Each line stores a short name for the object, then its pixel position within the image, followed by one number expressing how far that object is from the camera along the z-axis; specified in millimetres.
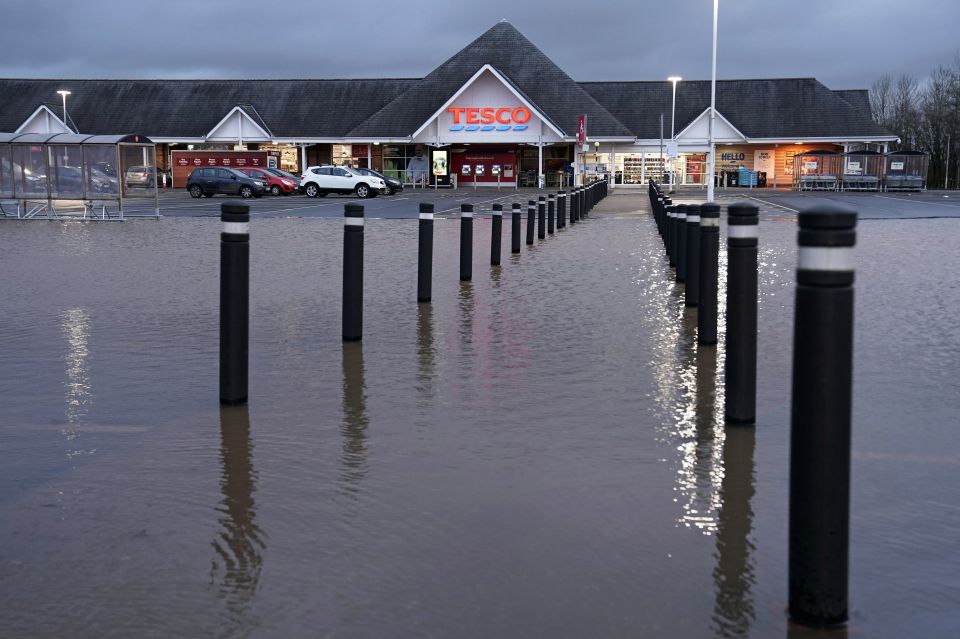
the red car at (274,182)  53062
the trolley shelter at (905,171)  63188
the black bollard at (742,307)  5762
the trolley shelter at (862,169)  63625
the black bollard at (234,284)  6027
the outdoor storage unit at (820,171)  64088
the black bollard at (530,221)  19469
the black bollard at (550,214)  22484
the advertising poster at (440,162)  67625
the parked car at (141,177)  32188
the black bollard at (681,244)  12859
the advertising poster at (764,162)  71938
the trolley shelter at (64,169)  30406
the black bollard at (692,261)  10461
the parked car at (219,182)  50500
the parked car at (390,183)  54156
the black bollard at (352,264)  8289
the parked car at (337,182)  52281
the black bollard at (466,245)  12578
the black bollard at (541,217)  20750
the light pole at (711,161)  41075
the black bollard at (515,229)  17203
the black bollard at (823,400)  3135
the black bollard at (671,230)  14382
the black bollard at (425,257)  10719
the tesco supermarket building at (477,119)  65375
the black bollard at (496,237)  15016
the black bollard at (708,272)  7969
